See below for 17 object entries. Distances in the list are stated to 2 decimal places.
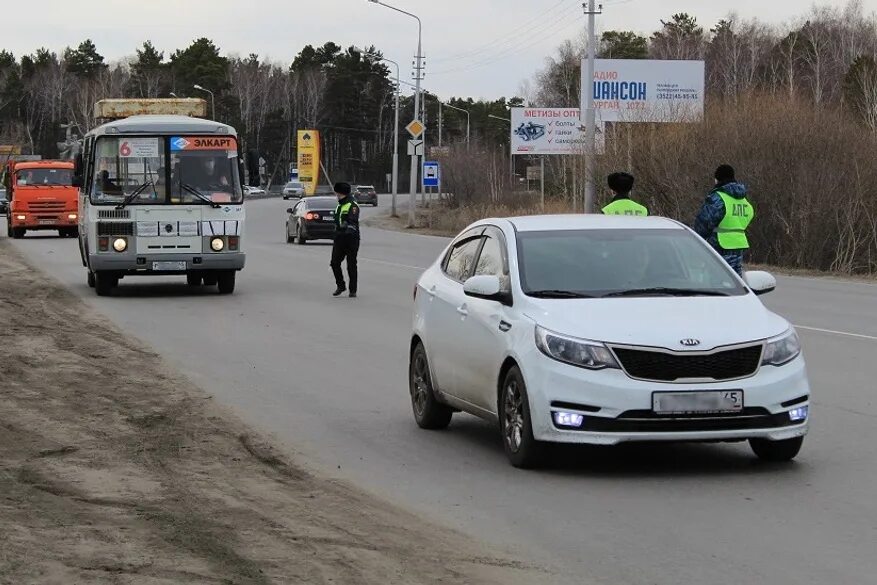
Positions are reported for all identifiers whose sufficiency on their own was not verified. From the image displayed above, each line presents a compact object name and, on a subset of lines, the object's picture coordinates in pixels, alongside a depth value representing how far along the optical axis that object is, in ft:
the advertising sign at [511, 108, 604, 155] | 237.18
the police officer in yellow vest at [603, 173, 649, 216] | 51.01
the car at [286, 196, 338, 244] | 155.53
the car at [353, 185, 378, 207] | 352.12
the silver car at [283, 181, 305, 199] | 387.45
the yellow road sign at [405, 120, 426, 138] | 217.77
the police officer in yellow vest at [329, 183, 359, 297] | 81.51
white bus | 81.71
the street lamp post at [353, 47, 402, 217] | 244.83
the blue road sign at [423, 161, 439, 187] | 275.18
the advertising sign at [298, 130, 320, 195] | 340.59
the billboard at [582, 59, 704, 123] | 201.05
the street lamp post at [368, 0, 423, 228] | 217.15
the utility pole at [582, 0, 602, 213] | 140.05
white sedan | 28.63
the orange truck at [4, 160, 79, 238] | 166.61
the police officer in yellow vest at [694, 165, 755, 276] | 55.52
